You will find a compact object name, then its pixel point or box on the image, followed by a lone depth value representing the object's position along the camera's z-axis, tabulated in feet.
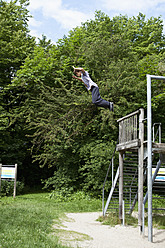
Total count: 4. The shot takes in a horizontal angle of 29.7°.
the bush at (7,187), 58.39
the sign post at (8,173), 55.57
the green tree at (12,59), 69.62
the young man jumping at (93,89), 23.35
